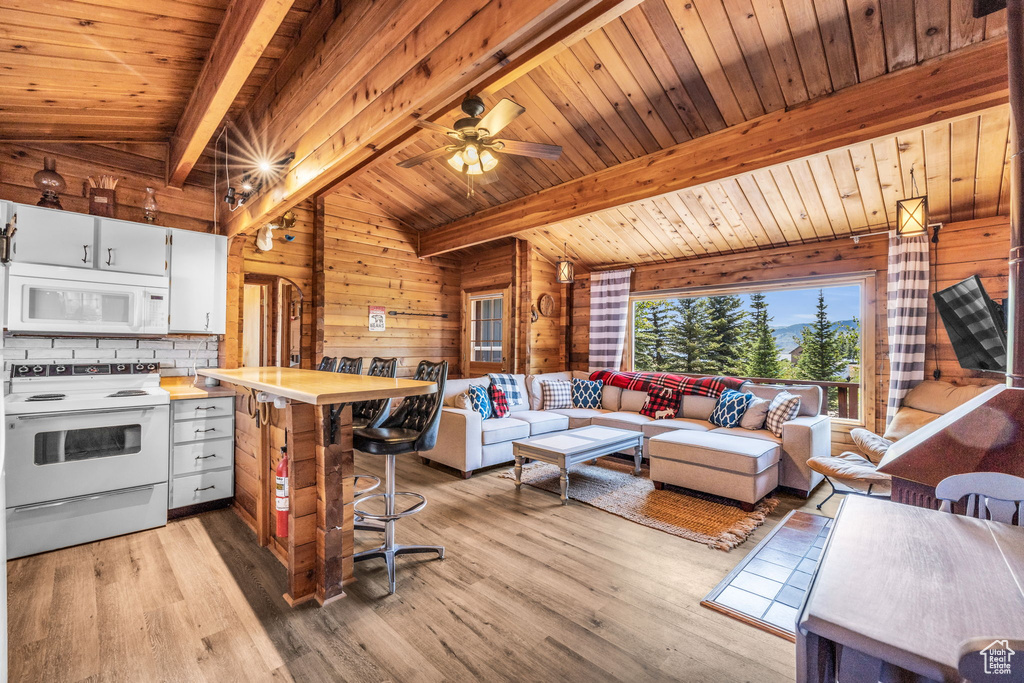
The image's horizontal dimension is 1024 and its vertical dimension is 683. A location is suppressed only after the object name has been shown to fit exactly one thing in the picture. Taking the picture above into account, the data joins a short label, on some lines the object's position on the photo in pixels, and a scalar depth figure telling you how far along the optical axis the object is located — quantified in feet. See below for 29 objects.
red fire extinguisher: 7.19
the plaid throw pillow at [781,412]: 13.33
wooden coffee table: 11.66
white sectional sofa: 12.06
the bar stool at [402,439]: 7.55
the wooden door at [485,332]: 22.38
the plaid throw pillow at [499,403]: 15.81
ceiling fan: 8.02
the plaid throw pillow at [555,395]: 18.24
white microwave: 9.35
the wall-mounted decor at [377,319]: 20.34
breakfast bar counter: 6.92
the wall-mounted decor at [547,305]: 20.94
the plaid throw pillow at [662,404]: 16.37
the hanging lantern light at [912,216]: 9.90
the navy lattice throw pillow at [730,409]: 14.51
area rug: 9.68
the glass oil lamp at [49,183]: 10.04
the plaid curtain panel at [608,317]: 19.79
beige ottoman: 10.94
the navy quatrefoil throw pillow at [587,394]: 18.62
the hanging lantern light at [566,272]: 18.76
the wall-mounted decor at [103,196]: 10.83
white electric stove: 8.18
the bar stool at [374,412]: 8.59
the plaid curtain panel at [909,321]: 13.03
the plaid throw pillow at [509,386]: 16.91
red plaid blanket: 15.96
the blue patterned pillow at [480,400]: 14.85
